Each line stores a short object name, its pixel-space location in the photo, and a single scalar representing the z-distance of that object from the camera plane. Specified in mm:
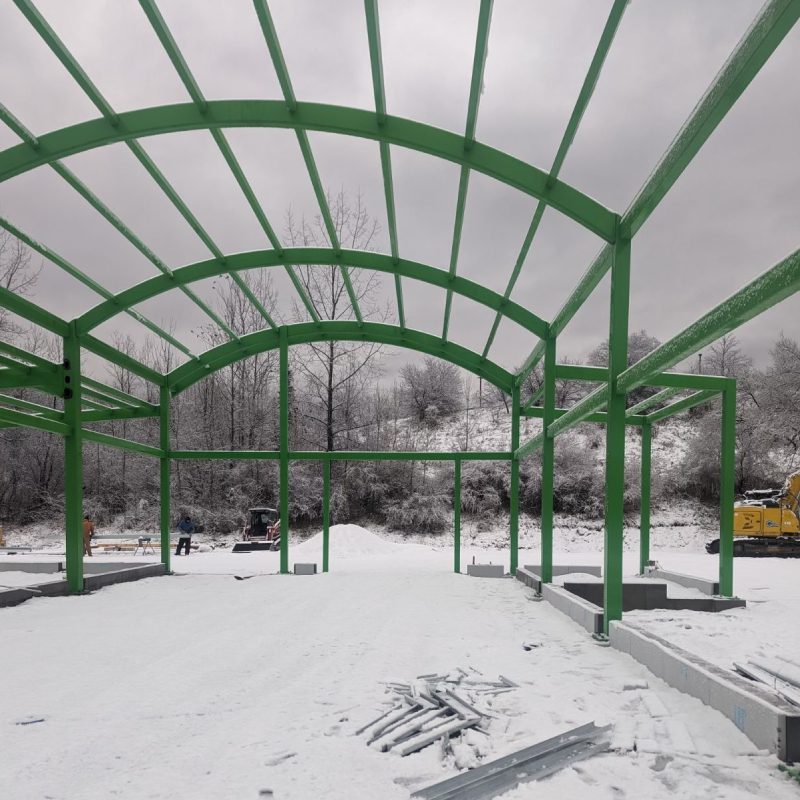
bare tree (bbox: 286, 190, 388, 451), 14914
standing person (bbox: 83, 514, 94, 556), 18688
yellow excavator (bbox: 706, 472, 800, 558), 21234
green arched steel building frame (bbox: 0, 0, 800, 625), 5457
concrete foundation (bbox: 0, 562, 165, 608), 9312
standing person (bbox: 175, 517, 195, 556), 21250
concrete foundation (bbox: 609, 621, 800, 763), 3510
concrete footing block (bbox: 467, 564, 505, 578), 14031
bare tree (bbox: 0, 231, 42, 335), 19562
